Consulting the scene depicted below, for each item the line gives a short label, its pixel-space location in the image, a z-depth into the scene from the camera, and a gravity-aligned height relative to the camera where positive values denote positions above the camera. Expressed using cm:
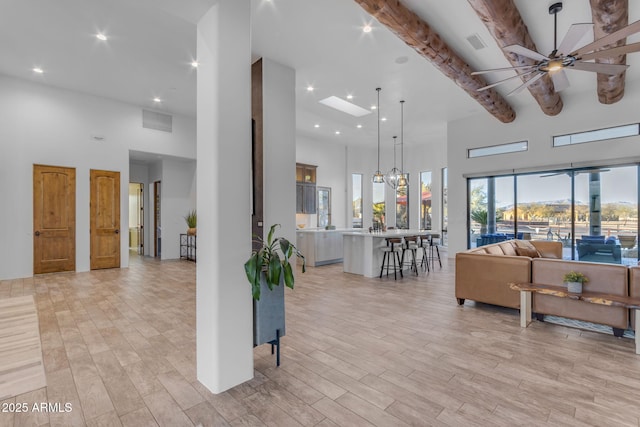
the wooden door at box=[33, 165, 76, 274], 665 -11
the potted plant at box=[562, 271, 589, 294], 351 -79
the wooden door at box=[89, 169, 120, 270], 743 -13
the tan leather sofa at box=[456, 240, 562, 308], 411 -87
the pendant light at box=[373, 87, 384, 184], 717 +83
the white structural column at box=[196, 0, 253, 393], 236 +13
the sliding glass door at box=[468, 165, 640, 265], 680 +6
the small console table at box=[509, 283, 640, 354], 309 -93
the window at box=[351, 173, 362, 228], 1279 +60
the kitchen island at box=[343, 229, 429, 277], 662 -85
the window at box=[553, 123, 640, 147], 662 +177
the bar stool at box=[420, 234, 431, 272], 726 -73
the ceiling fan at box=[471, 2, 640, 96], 303 +180
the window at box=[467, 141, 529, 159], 804 +175
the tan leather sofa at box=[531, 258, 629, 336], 344 -88
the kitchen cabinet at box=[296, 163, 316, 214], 1035 +87
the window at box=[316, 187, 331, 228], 1143 +28
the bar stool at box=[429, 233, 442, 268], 757 -67
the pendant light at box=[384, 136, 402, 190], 744 +88
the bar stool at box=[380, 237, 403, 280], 658 -79
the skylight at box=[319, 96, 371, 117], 760 +278
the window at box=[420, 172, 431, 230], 1187 +50
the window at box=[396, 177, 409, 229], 1241 +17
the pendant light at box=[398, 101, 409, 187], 767 +247
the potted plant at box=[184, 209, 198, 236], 881 -22
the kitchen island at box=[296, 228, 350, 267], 803 -86
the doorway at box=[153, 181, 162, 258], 960 -23
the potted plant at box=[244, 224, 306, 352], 247 -64
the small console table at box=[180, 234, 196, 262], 904 -100
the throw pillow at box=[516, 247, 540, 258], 529 -68
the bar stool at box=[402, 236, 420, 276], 684 -72
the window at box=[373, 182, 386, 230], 1309 +44
